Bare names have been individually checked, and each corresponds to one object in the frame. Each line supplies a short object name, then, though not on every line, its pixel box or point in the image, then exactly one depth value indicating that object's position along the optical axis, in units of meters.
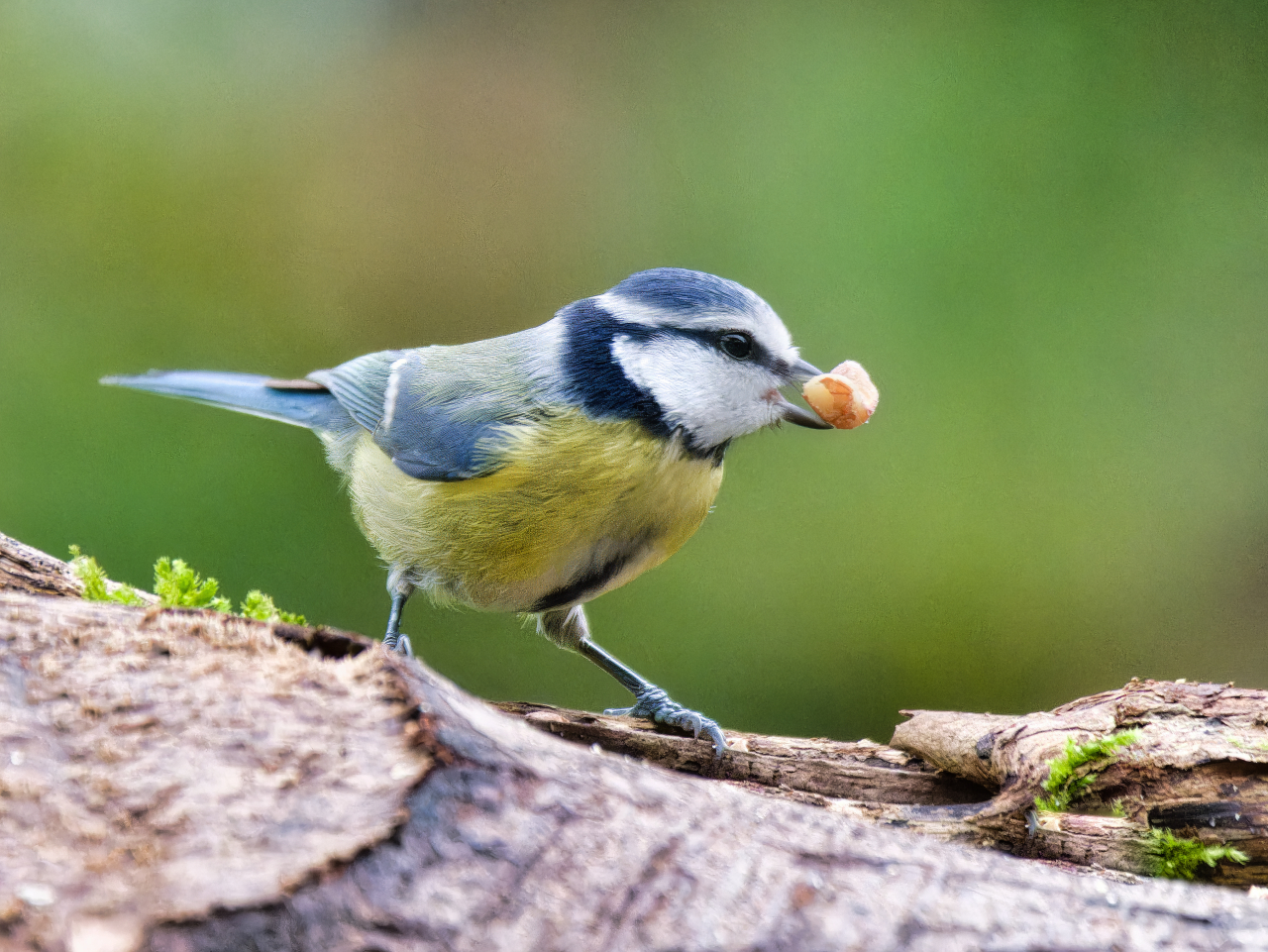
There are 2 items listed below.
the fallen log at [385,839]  2.15
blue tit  2.48
